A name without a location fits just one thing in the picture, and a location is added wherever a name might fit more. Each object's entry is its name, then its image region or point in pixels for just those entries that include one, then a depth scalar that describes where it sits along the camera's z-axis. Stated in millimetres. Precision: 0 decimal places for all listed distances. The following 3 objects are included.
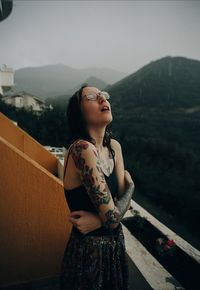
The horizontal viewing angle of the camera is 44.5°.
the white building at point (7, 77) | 23141
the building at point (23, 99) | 48194
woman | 1455
